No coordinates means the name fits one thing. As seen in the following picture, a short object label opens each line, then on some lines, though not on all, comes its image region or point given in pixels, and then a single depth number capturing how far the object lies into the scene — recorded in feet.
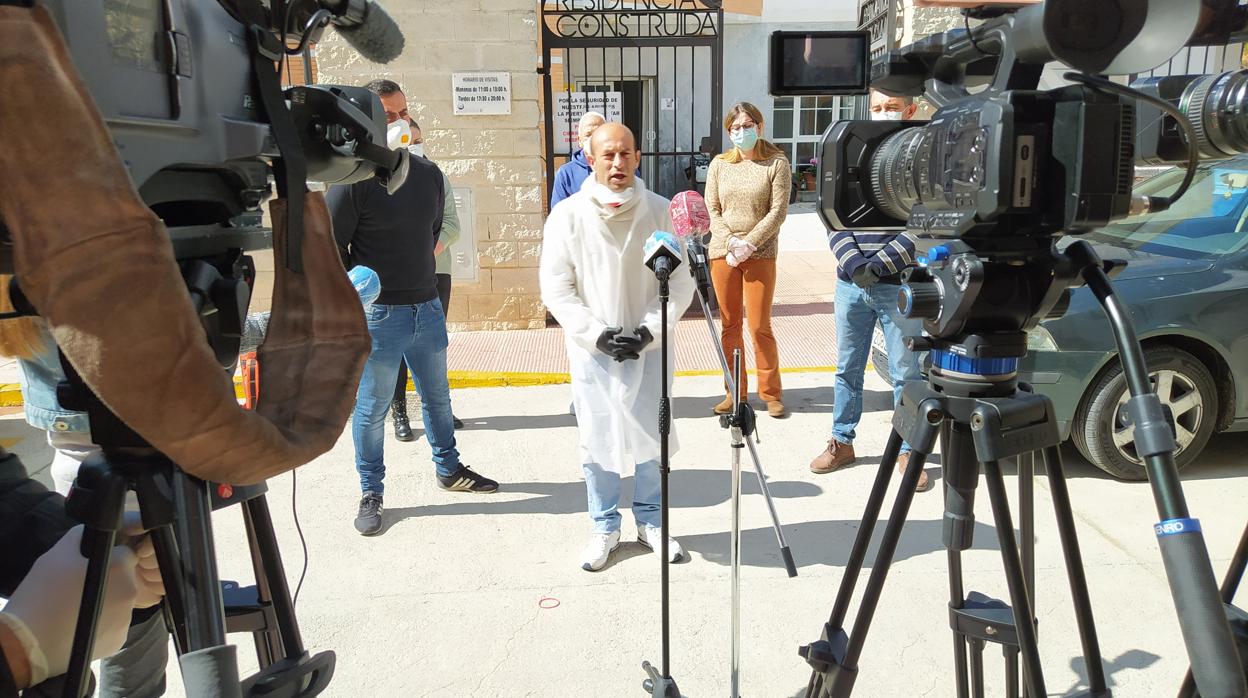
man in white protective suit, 11.83
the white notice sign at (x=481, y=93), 23.43
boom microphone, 4.42
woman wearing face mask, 17.75
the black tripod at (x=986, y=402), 5.31
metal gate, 23.86
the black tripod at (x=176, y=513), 3.61
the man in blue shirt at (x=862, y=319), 13.65
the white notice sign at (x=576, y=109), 25.89
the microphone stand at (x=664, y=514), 8.43
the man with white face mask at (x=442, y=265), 16.55
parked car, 13.65
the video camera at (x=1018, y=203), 4.34
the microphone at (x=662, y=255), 8.97
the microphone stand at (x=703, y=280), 9.29
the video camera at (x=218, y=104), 3.13
